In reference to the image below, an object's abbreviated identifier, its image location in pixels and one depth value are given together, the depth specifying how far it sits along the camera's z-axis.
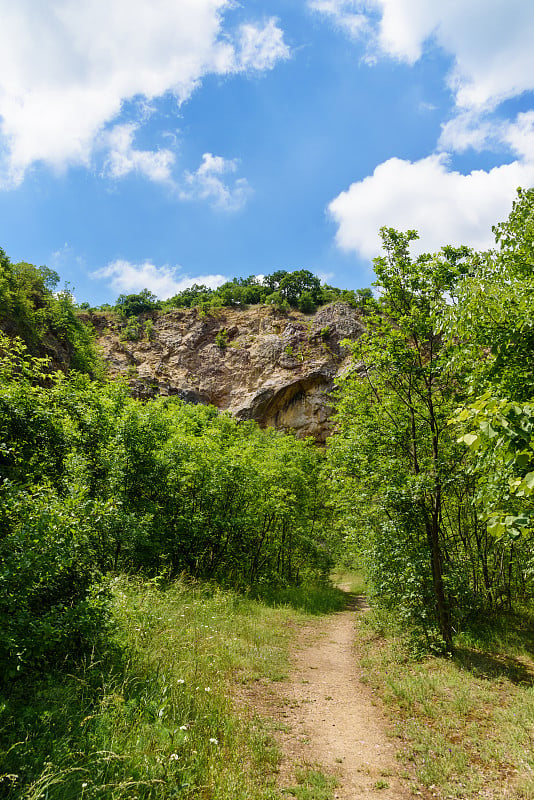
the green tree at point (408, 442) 8.95
